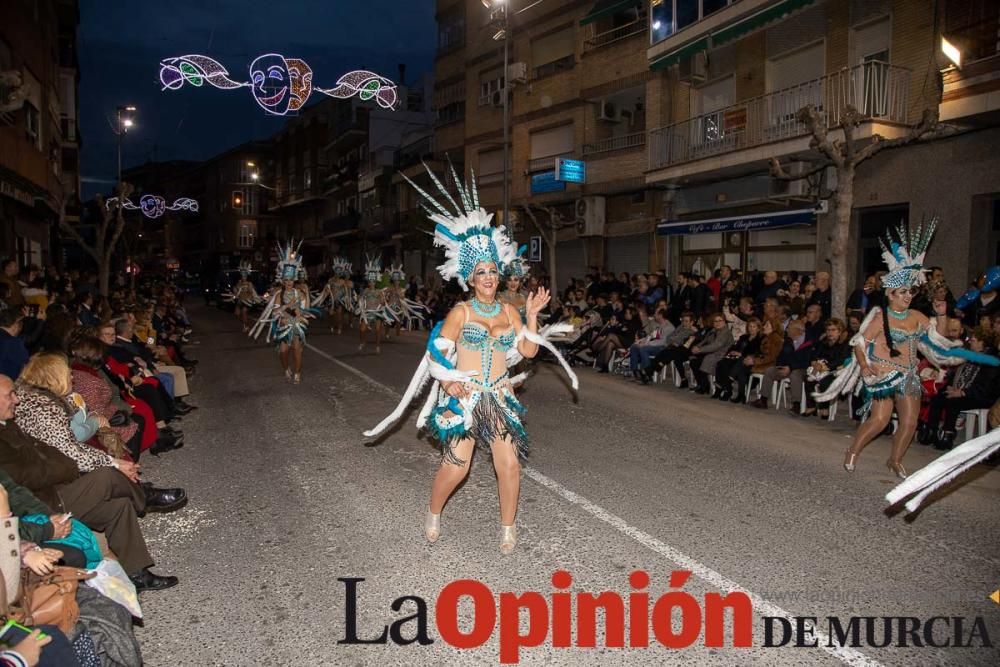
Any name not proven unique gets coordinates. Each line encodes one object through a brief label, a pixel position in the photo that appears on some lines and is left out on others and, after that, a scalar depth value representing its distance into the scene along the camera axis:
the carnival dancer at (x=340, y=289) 21.13
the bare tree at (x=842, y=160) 11.52
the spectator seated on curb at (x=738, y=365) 10.75
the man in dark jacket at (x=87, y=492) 3.88
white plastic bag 3.34
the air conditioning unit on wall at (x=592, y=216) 24.45
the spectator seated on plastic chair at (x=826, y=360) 9.41
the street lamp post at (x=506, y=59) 21.41
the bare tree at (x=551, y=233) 22.81
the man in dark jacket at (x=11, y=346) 7.72
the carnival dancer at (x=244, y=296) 23.50
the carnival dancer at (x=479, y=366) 4.67
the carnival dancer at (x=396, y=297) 18.62
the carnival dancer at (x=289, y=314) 12.03
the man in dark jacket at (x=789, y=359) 10.02
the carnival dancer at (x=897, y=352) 6.34
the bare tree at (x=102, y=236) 22.69
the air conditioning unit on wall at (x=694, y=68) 20.09
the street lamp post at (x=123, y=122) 29.75
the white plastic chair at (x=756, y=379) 10.61
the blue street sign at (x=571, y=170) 24.09
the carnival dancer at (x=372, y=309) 17.38
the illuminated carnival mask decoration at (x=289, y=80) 13.96
